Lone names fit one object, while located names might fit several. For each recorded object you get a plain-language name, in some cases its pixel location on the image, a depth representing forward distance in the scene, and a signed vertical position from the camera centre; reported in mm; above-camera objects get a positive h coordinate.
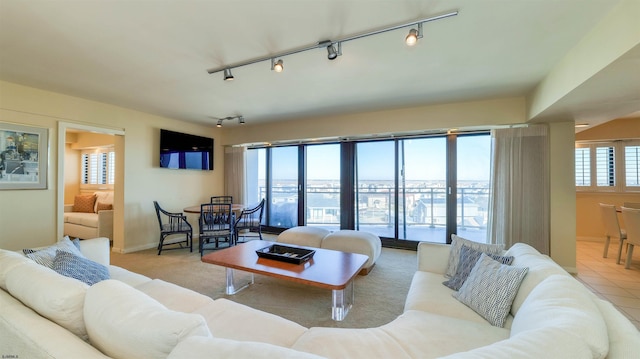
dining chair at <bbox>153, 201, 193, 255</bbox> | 4168 -787
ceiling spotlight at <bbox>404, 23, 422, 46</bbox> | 1851 +1092
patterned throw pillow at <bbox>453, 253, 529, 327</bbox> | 1516 -700
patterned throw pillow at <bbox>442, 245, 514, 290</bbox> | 1903 -650
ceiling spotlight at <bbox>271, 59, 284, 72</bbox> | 2340 +1106
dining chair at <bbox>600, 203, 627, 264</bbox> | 3604 -655
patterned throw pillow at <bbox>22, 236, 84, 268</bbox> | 1640 -501
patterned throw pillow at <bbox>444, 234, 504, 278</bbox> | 2053 -565
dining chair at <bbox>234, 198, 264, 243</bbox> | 4696 -754
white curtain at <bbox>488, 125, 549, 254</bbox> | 3465 -79
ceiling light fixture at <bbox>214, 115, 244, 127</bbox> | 4605 +1188
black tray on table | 2482 -774
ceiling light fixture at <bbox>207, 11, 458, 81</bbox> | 1847 +1186
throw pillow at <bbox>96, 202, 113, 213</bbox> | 5176 -518
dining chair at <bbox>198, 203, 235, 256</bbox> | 4120 -719
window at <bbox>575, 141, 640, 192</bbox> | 4789 +310
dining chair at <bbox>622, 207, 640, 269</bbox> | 3262 -610
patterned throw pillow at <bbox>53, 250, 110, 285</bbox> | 1571 -565
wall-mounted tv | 4746 +622
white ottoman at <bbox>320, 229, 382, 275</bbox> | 3242 -838
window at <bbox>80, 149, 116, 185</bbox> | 6043 +347
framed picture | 3150 +328
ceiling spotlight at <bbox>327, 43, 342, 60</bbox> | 2129 +1109
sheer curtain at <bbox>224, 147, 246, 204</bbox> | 5778 +199
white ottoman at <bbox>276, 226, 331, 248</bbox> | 3545 -806
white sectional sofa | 773 -539
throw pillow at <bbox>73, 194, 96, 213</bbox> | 5422 -477
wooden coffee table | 2109 -814
